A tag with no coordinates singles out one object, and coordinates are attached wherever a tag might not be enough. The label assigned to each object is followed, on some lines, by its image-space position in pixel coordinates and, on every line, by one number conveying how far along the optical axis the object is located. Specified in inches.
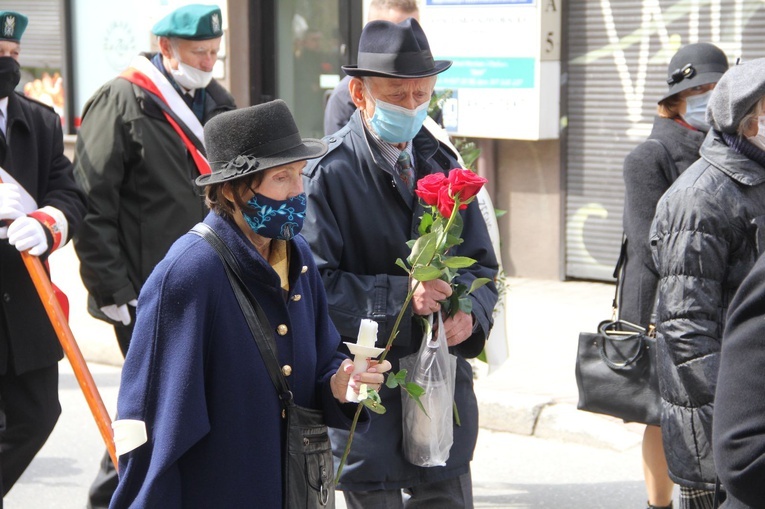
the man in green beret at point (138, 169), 377.7
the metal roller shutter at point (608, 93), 661.7
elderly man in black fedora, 280.0
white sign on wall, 681.9
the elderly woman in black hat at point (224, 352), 210.8
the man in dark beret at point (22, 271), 338.6
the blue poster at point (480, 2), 679.5
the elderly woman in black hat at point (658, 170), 366.7
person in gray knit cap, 272.9
